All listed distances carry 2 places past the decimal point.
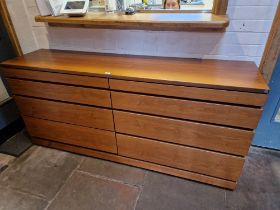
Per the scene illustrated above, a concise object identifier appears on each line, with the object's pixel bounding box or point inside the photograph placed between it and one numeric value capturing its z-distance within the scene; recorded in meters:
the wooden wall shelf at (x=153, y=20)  1.31
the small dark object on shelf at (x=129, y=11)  1.62
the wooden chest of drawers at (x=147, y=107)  1.21
